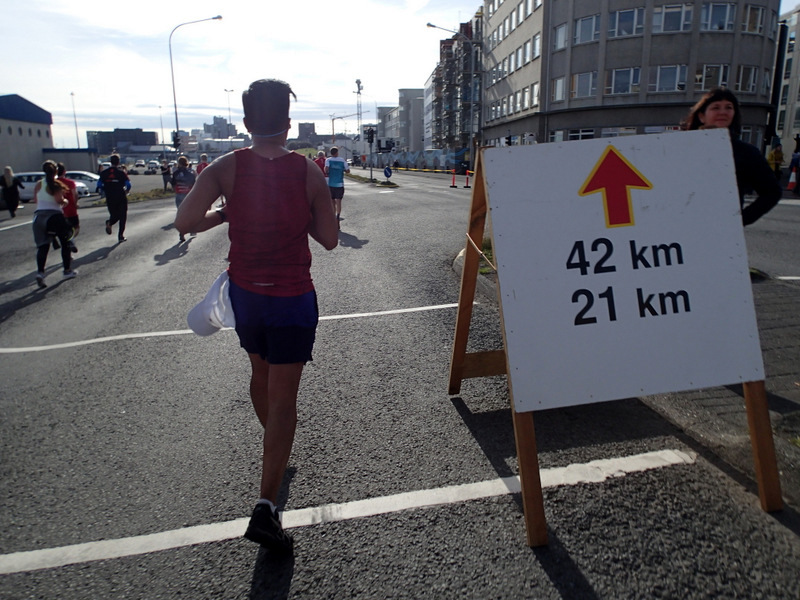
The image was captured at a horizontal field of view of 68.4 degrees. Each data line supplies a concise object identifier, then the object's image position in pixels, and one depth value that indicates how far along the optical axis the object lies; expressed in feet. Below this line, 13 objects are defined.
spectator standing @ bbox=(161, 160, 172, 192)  91.91
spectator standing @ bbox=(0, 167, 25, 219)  59.26
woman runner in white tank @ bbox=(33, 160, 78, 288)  29.68
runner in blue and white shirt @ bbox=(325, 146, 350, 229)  49.84
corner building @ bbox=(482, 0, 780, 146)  137.08
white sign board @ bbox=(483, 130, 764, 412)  8.95
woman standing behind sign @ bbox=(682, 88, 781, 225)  12.76
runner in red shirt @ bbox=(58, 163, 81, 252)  33.22
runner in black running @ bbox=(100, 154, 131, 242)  43.80
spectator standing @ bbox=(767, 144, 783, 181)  70.49
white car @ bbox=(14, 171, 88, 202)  104.27
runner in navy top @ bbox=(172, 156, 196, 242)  45.09
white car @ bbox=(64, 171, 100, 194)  127.75
